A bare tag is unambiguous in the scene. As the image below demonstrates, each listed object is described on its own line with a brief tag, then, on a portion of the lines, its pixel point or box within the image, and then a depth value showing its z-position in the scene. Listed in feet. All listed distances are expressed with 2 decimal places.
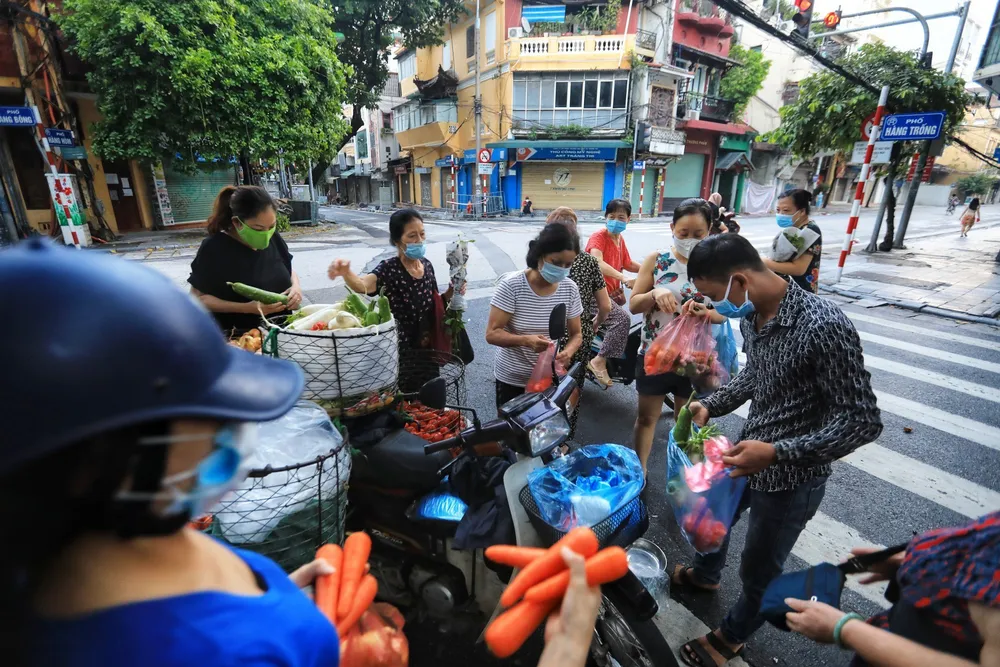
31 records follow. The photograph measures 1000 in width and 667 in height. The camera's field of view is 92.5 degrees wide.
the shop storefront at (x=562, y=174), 81.15
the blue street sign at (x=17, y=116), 33.17
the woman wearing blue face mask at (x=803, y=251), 13.14
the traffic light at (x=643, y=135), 77.97
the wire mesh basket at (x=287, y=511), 4.81
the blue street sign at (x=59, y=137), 37.94
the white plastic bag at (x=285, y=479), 4.82
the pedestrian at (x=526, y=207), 82.52
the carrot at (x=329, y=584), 3.52
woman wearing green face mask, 8.91
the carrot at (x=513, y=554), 4.12
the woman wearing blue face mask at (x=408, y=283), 10.03
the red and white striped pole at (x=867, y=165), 26.96
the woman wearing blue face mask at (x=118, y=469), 1.71
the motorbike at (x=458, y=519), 5.49
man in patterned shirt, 5.42
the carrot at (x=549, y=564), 3.61
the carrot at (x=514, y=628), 3.44
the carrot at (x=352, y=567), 3.64
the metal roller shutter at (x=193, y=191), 58.29
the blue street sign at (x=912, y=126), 25.21
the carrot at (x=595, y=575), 3.44
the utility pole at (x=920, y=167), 29.87
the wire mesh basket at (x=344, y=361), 5.91
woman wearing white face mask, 10.14
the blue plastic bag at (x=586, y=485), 5.46
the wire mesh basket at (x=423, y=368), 9.20
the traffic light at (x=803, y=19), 24.48
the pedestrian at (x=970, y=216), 60.18
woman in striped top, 8.98
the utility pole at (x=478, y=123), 78.98
